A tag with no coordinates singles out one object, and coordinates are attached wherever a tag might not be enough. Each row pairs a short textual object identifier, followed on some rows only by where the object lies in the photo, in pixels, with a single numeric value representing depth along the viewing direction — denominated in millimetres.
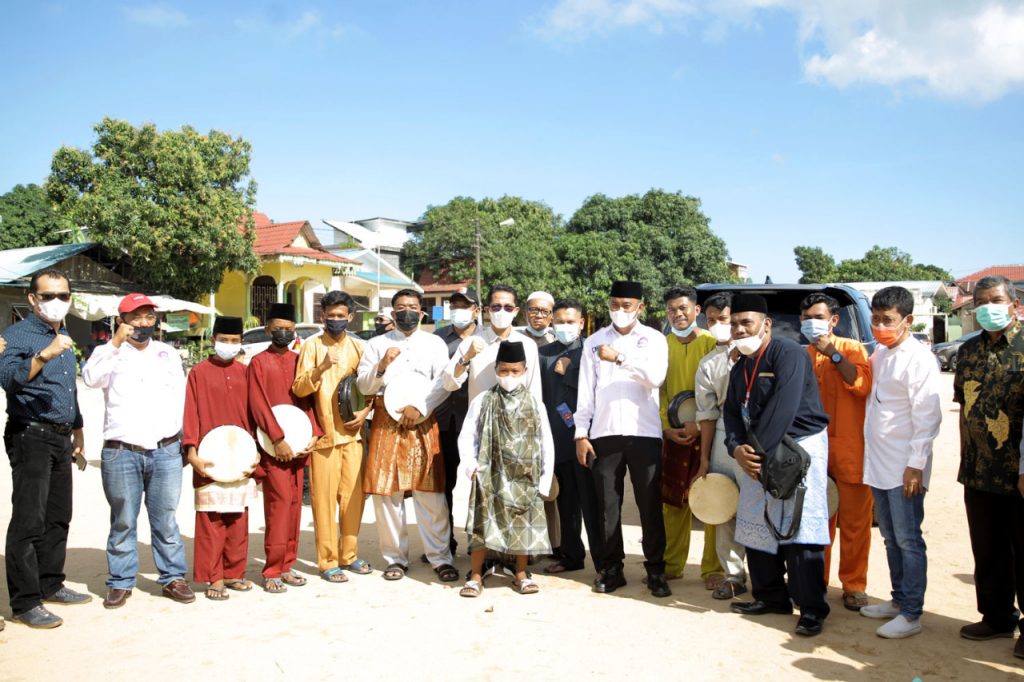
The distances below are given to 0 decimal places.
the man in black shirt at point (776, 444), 4355
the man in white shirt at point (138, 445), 4883
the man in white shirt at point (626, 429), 5066
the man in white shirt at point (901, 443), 4273
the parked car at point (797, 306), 6465
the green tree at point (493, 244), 38625
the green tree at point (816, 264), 54219
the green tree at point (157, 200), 23266
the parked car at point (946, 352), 23602
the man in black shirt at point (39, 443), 4570
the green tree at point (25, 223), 39500
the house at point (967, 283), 49612
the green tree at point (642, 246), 38688
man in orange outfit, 4711
